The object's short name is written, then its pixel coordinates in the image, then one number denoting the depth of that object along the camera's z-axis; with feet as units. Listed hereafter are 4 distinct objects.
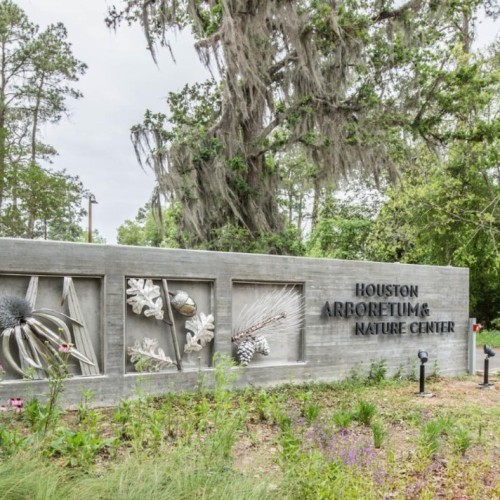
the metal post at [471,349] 32.24
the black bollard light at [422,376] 24.61
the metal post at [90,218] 61.64
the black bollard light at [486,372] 27.84
